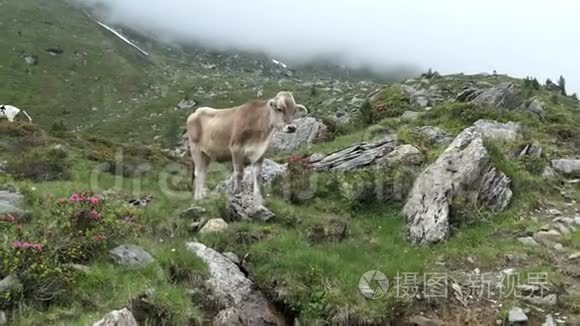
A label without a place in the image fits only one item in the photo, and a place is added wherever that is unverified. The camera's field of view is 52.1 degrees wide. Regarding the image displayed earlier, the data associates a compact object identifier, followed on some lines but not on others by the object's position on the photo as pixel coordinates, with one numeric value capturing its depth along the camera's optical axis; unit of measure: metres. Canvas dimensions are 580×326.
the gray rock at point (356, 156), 19.61
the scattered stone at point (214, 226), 13.64
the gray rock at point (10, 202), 12.64
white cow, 41.01
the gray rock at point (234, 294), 11.21
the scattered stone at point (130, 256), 11.18
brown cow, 16.14
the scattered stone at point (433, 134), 22.20
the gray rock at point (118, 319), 8.81
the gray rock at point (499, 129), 22.80
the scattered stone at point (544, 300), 11.83
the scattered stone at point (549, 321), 11.18
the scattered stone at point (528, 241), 14.39
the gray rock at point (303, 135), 30.91
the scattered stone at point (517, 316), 11.27
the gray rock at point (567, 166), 20.39
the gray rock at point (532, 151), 20.45
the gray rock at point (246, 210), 14.80
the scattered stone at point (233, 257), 12.75
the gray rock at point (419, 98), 35.87
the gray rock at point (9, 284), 9.38
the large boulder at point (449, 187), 14.92
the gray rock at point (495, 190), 16.30
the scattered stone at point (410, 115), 28.63
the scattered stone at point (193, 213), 14.48
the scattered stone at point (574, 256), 13.78
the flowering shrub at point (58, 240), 9.71
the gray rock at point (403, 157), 18.88
